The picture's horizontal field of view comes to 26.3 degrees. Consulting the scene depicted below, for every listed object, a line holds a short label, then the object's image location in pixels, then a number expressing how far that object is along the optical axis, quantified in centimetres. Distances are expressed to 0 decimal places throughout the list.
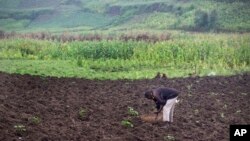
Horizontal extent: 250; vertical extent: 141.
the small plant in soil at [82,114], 1308
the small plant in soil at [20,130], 1061
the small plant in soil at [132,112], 1389
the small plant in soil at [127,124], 1243
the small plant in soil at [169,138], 1143
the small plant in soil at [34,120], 1164
